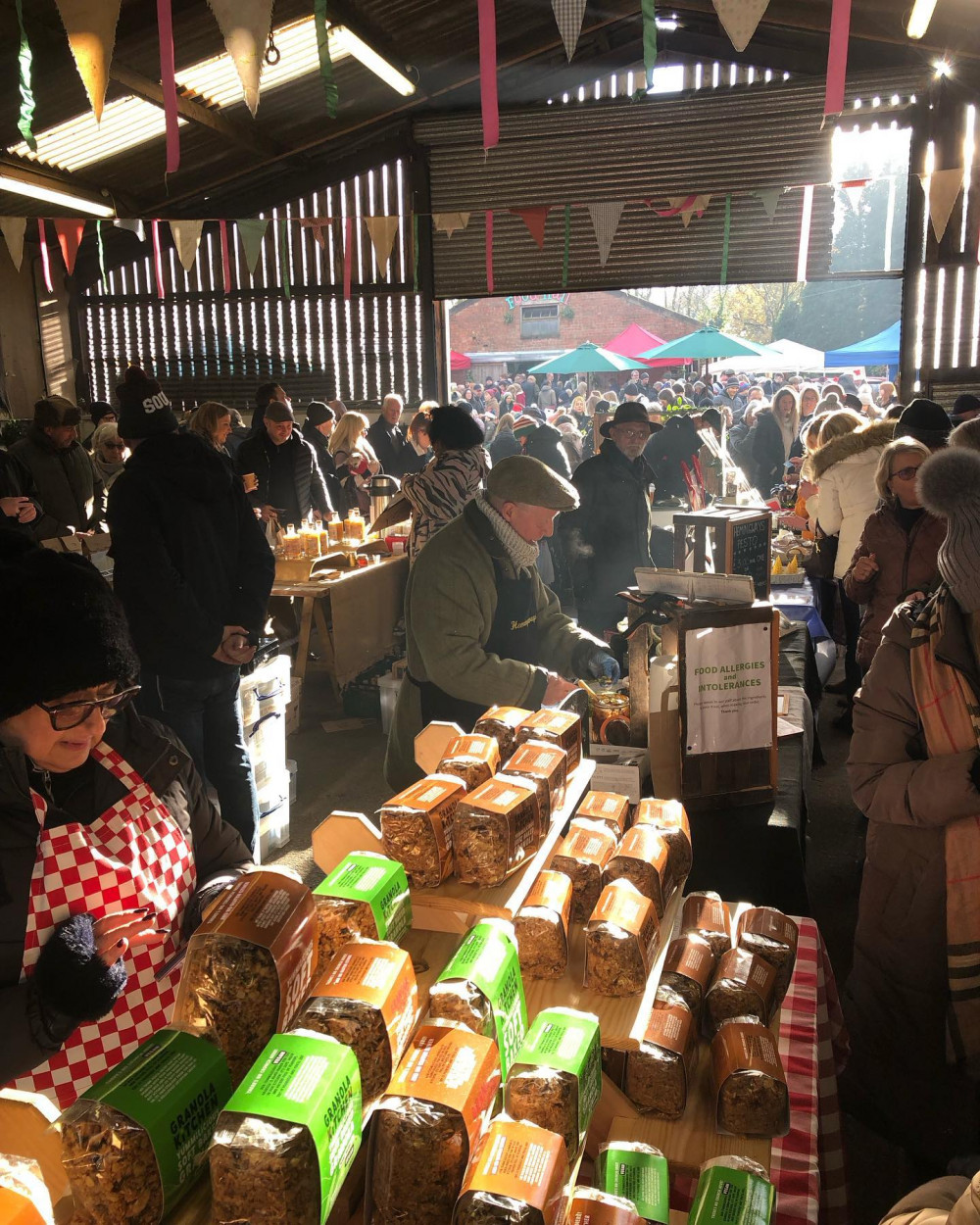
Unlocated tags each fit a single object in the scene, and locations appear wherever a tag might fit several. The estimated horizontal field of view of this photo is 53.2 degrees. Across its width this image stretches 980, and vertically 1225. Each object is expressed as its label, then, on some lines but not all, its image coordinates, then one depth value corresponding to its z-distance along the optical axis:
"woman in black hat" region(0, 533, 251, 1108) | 1.43
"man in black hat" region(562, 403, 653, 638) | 5.82
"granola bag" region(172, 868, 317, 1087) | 1.20
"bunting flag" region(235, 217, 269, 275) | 9.25
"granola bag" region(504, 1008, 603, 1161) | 1.29
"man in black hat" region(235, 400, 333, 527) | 6.82
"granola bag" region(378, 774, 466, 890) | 1.73
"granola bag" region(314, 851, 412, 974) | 1.48
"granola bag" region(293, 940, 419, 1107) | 1.21
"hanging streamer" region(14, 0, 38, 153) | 3.73
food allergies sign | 2.71
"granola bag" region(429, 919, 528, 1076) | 1.31
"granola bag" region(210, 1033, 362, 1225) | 0.98
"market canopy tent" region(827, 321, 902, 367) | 16.61
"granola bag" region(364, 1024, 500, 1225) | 1.10
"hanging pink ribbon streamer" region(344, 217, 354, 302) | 10.78
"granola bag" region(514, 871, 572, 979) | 1.71
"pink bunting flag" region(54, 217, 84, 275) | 9.38
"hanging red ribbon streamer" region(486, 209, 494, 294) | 10.04
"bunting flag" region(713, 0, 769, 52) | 2.91
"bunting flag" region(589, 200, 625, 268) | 9.34
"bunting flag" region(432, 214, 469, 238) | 10.03
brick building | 40.34
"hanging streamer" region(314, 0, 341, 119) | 3.54
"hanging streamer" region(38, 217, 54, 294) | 9.71
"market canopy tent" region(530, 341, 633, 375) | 16.83
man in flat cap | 3.02
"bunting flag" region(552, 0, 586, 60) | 3.24
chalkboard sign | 3.93
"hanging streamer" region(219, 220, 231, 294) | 11.00
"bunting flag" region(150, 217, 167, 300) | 11.00
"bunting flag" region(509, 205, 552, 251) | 9.26
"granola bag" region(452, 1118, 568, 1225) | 1.06
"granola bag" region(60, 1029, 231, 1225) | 1.00
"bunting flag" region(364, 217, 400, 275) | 9.34
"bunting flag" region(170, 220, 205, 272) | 8.89
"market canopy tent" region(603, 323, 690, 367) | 19.16
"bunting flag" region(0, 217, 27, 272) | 8.10
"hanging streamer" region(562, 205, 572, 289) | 10.14
